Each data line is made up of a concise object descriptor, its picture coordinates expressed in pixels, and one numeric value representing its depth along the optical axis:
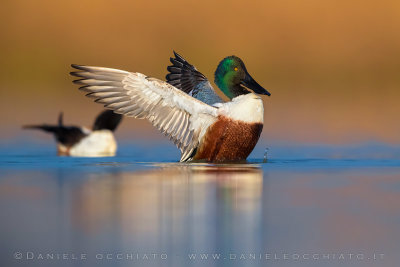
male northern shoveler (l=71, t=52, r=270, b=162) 14.87
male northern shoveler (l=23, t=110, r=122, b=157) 21.20
